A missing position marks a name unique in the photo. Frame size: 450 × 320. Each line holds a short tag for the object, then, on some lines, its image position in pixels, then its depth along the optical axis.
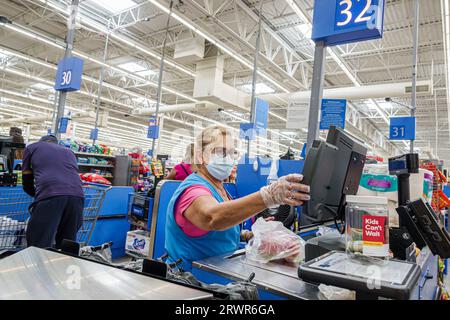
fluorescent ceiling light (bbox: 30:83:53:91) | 15.18
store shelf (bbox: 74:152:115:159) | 7.01
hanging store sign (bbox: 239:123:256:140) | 6.14
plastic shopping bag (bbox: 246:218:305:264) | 1.44
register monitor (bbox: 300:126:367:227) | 1.17
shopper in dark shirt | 2.74
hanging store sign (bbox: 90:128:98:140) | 11.26
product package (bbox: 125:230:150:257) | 3.98
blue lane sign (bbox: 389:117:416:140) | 6.10
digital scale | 0.85
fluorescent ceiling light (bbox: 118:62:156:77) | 12.00
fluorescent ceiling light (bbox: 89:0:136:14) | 7.82
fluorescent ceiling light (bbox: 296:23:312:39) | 7.92
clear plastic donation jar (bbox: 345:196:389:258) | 1.06
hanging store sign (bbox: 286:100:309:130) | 4.59
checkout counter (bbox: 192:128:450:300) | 0.91
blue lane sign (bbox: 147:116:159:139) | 9.48
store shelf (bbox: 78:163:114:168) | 6.94
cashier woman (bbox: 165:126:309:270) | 1.22
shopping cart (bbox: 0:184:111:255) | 2.65
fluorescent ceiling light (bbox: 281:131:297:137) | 20.87
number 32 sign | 2.12
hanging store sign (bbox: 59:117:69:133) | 5.36
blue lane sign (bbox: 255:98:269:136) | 6.53
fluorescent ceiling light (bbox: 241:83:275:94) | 12.32
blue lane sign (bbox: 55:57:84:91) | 4.18
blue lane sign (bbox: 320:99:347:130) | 4.48
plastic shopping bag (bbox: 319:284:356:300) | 0.92
